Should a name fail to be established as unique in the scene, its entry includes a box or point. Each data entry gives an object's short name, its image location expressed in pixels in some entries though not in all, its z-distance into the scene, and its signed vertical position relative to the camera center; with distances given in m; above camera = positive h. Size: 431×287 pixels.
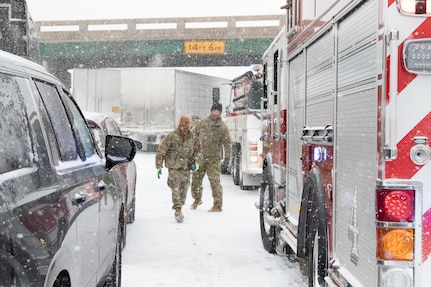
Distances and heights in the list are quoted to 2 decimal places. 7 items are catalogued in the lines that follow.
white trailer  29.94 +1.43
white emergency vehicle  13.92 -0.34
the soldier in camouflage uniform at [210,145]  11.68 -0.27
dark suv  2.30 -0.25
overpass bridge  26.52 +3.56
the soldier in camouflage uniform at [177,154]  10.40 -0.38
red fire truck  3.18 -0.07
